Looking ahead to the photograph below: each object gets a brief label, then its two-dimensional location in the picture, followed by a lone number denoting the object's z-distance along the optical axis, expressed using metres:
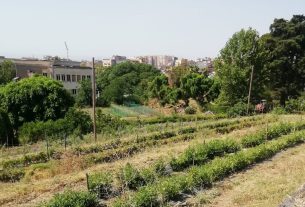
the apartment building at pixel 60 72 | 56.59
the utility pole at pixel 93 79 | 20.02
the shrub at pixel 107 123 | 25.40
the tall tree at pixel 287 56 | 38.41
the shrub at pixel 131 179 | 13.23
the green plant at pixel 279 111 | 32.71
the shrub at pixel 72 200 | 10.52
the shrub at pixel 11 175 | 15.70
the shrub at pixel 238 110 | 32.47
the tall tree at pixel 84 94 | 52.12
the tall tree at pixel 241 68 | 36.41
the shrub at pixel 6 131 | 24.97
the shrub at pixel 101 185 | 12.48
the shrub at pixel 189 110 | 43.00
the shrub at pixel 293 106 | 33.56
